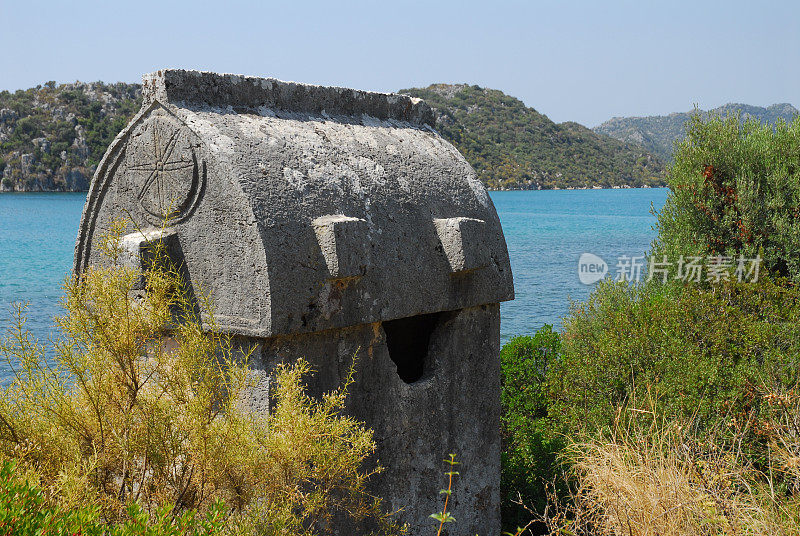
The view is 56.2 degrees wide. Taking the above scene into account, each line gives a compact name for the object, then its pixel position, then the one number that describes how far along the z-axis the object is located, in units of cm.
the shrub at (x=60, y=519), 223
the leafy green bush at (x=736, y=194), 1117
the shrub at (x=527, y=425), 614
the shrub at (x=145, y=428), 294
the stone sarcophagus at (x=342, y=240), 346
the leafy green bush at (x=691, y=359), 697
